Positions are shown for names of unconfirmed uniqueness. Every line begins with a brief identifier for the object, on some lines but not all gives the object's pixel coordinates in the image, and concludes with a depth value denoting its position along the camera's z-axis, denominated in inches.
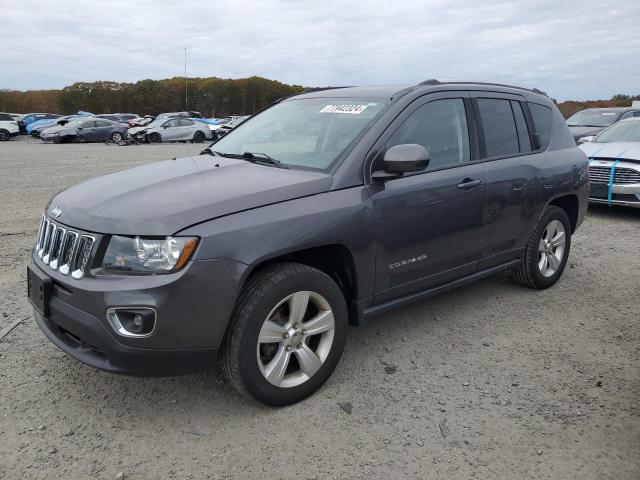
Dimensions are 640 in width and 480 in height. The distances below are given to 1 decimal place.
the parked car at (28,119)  1279.8
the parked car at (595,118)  517.2
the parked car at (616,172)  305.3
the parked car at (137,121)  1377.3
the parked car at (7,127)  1109.7
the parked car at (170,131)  1071.0
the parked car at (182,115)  1247.3
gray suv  100.0
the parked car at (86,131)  1047.0
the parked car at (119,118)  1389.0
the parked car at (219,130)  1201.3
